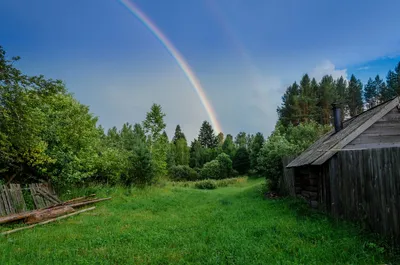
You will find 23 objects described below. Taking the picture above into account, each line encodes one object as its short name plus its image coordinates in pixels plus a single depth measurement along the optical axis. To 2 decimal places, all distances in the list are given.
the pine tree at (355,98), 46.22
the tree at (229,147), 55.47
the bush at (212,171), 42.47
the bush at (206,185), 29.52
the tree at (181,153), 57.00
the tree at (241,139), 68.47
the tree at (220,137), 77.79
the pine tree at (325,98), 42.53
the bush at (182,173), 44.72
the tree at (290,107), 43.53
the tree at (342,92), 46.06
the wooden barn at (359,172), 4.80
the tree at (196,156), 56.17
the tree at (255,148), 38.89
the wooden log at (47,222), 6.90
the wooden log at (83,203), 11.01
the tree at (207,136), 71.38
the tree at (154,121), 27.00
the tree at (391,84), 39.22
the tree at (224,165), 43.09
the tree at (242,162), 46.50
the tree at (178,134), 68.95
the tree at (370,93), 45.22
